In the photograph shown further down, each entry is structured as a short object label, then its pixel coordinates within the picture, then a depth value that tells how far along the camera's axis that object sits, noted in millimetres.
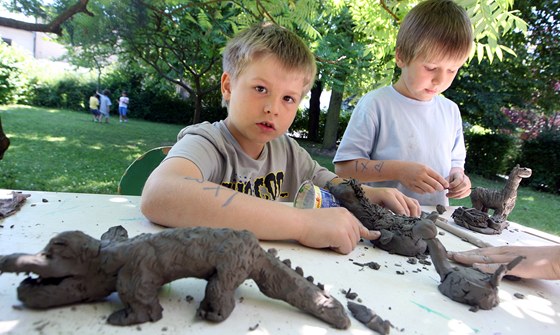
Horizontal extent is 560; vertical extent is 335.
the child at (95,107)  18297
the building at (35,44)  29469
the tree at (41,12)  3235
